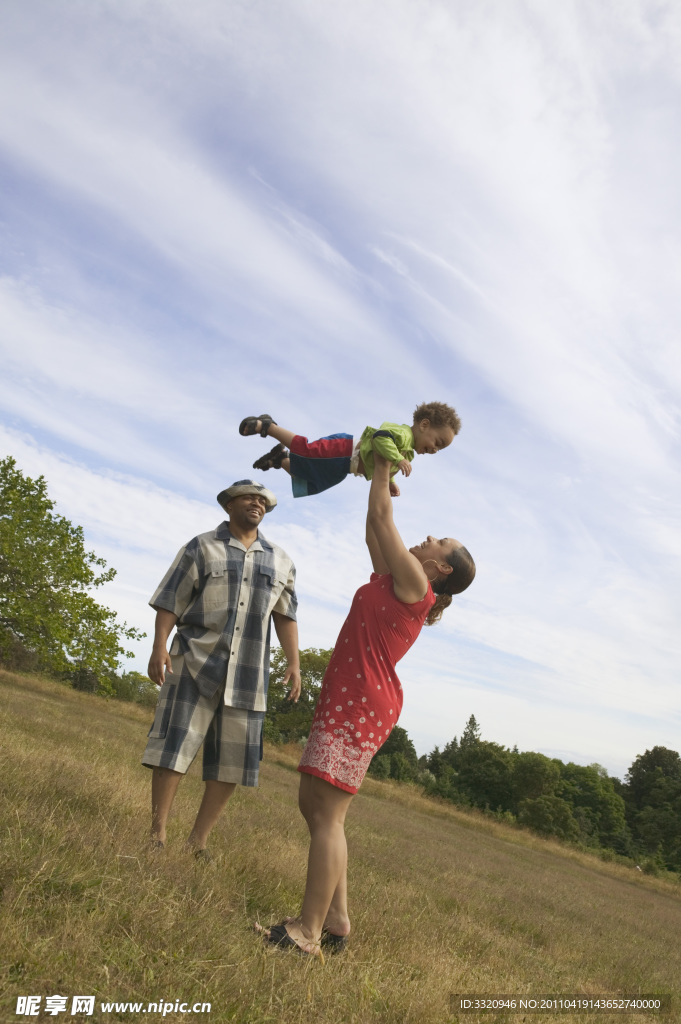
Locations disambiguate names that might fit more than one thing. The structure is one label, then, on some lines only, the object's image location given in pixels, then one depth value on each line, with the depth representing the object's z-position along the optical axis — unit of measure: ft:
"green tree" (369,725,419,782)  137.59
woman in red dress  10.59
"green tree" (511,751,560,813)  148.97
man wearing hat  14.48
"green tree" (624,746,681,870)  150.82
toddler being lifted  12.82
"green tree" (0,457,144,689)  79.05
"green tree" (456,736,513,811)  156.97
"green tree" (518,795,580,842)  120.88
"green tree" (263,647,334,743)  141.79
